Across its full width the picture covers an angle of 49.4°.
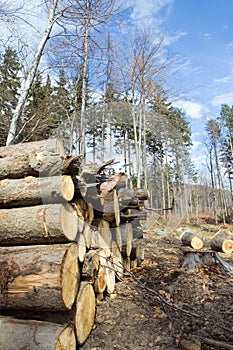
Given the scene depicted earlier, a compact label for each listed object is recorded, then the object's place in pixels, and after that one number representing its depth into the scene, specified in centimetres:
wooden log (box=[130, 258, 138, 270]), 544
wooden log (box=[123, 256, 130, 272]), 500
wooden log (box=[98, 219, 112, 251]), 390
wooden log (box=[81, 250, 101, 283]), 288
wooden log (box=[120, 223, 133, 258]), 493
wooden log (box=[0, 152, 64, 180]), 286
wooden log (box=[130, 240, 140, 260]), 549
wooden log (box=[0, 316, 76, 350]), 218
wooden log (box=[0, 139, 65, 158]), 303
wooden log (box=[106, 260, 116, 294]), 377
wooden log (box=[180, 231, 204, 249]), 591
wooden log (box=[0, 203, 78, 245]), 257
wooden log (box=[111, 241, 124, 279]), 433
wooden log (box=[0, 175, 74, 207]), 269
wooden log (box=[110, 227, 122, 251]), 452
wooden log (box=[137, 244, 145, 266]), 582
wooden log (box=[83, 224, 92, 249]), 313
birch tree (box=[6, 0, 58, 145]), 615
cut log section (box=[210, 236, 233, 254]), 559
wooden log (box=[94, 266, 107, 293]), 331
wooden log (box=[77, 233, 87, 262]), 285
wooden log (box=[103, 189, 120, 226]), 403
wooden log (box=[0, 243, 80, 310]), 231
